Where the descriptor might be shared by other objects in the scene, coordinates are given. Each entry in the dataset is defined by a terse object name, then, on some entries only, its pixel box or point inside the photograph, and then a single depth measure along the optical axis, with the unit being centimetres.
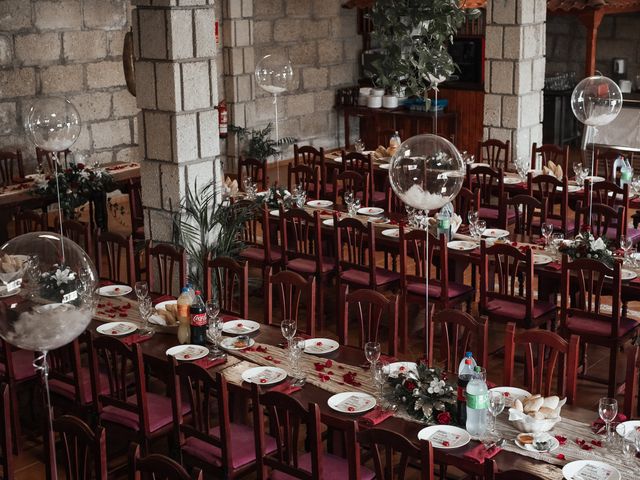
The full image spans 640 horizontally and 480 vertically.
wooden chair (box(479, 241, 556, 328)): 649
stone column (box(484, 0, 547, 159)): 1085
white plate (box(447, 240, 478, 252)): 747
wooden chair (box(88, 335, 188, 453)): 493
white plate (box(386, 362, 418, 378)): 493
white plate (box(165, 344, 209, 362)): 538
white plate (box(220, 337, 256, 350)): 549
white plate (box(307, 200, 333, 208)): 902
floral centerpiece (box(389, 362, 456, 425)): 452
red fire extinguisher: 1333
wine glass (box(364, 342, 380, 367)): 483
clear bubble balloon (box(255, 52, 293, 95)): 1012
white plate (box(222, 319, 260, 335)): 576
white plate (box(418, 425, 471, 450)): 427
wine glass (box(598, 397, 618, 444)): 420
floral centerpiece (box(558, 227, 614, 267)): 675
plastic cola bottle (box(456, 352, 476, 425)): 444
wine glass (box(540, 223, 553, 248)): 727
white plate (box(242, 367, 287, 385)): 501
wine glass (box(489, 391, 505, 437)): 436
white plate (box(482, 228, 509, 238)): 778
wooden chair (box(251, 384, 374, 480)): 409
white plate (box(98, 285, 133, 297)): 658
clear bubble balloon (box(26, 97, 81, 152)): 844
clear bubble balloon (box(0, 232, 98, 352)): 356
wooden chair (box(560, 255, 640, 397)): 611
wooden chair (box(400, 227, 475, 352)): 699
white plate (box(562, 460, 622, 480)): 394
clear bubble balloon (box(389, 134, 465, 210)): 436
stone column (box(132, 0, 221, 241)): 763
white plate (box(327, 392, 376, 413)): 465
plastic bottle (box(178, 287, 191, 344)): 561
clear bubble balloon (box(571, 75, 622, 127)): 768
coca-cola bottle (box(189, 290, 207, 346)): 553
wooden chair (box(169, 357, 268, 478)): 452
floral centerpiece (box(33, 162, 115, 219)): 963
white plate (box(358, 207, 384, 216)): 868
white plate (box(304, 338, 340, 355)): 540
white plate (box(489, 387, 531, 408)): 465
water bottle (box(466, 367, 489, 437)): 433
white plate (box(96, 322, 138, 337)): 581
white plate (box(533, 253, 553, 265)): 700
